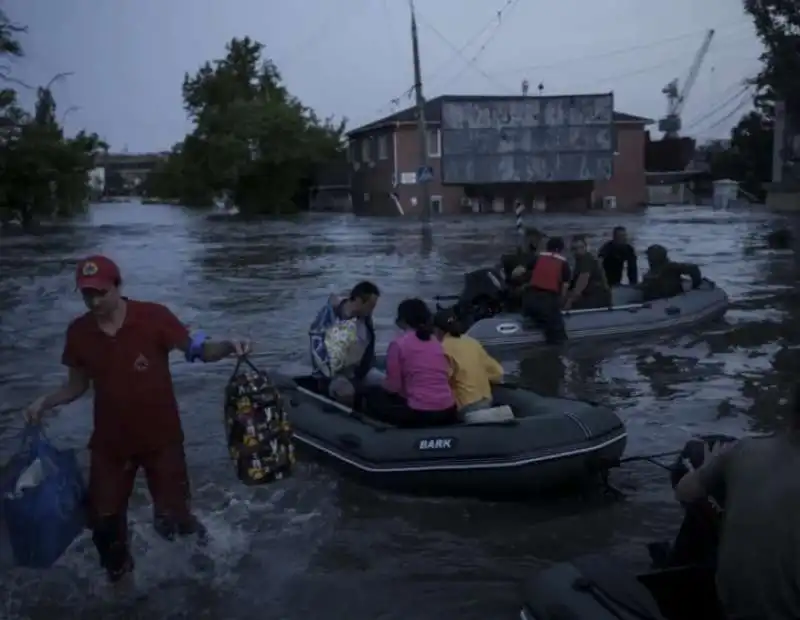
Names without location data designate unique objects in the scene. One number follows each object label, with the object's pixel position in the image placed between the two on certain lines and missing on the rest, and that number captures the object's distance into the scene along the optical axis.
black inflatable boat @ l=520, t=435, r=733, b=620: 4.33
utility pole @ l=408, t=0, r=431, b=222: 40.06
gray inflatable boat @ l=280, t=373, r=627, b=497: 7.59
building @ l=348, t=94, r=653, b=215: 55.72
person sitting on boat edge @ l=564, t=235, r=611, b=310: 14.52
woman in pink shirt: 8.02
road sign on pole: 41.38
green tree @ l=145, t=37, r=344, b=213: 70.38
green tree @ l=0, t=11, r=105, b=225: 46.03
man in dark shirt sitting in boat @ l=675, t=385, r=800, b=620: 3.76
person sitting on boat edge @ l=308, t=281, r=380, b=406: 8.60
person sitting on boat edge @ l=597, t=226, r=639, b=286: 17.34
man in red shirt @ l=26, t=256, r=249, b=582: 5.58
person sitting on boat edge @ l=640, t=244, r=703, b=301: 16.02
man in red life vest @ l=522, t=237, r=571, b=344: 13.54
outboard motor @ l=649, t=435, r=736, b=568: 4.84
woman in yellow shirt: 8.19
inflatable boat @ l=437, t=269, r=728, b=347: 14.02
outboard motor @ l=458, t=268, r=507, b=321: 14.81
